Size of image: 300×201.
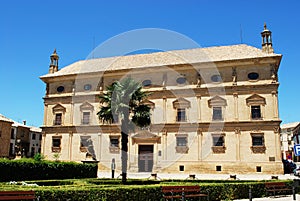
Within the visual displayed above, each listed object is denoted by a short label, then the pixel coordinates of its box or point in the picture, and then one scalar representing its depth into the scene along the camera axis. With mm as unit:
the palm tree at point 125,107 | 21031
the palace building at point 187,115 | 31344
